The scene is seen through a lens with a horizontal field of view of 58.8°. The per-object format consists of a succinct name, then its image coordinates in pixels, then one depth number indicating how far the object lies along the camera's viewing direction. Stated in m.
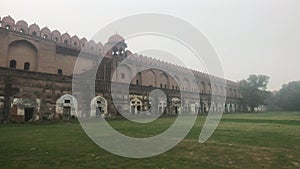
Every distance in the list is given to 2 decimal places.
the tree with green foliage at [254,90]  47.53
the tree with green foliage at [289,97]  49.69
